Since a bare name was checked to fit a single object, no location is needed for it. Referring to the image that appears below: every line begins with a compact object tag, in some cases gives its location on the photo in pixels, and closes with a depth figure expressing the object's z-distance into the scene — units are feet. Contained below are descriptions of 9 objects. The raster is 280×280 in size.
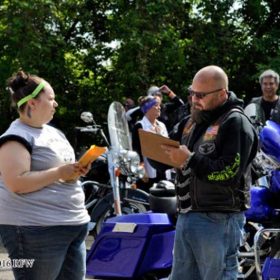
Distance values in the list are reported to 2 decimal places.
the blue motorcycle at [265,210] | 26.37
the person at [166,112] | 46.89
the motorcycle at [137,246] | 26.92
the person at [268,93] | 40.88
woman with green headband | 18.24
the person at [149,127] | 42.37
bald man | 20.12
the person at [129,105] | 52.77
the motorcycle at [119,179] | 38.51
